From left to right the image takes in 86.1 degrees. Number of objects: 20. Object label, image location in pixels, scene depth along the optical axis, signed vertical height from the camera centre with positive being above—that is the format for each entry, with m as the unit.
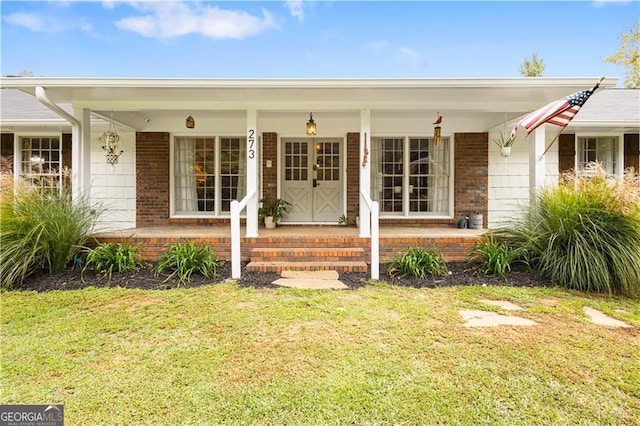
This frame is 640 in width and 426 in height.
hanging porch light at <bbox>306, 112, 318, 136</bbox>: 6.77 +1.68
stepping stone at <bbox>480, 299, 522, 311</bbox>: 3.83 -1.07
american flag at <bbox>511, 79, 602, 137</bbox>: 4.91 +1.46
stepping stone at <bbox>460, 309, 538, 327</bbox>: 3.35 -1.09
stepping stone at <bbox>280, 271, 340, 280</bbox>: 4.98 -0.94
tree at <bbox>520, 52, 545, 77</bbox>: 27.20 +11.68
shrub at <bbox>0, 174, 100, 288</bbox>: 4.61 -0.28
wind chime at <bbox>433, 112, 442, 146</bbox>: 6.86 +1.62
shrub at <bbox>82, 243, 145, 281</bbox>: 5.12 -0.73
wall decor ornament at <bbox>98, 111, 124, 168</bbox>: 7.27 +1.52
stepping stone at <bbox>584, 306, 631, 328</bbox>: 3.39 -1.10
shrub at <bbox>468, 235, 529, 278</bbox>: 5.06 -0.69
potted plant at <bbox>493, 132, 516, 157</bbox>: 7.04 +1.50
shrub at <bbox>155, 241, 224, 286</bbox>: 4.96 -0.77
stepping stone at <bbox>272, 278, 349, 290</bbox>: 4.50 -0.98
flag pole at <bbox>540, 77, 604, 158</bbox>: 4.93 +1.84
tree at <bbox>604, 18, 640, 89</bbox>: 18.08 +8.51
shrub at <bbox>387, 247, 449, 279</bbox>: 5.06 -0.81
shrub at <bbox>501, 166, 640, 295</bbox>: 4.32 -0.30
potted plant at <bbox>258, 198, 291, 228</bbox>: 7.63 +0.01
